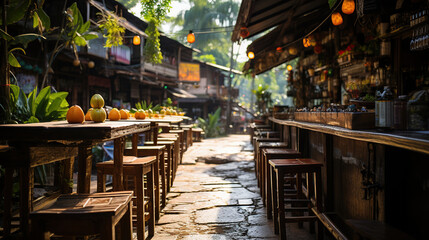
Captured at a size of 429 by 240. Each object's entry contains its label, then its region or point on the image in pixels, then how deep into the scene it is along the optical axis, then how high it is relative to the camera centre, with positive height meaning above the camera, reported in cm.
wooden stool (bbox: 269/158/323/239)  367 -76
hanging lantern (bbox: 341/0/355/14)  549 +185
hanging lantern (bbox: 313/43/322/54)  957 +196
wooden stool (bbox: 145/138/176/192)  622 -68
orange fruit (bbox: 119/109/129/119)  461 +5
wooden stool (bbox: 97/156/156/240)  361 -64
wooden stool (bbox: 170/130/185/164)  967 -63
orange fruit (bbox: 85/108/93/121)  327 +1
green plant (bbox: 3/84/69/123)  508 +19
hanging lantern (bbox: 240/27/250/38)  765 +200
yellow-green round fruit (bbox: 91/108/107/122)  309 +3
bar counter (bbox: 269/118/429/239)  219 -58
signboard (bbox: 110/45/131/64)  1427 +293
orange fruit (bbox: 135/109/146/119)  530 +4
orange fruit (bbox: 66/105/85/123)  284 +3
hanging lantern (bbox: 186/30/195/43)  1002 +247
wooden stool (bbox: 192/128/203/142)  1831 -112
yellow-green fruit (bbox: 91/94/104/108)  327 +16
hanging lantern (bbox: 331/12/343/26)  654 +195
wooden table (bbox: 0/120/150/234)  239 -22
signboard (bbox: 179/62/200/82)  2348 +329
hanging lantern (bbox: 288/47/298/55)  1065 +213
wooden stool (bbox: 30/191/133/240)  209 -67
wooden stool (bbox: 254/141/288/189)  561 -53
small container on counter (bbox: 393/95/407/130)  235 +0
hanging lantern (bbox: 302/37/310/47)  895 +203
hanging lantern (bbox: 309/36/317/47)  937 +214
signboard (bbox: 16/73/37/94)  959 +116
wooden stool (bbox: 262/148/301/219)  467 -60
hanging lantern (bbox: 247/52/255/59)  1061 +200
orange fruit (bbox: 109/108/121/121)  386 +3
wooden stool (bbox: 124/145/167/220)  467 -67
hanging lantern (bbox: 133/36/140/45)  1044 +251
